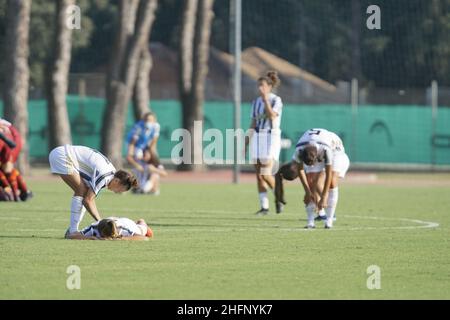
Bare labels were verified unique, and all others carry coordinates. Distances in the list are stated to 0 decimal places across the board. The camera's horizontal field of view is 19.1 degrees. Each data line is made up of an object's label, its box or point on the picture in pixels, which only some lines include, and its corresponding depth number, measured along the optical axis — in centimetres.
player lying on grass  1775
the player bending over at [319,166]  1952
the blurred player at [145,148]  3089
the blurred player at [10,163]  2605
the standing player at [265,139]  2387
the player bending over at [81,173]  1761
